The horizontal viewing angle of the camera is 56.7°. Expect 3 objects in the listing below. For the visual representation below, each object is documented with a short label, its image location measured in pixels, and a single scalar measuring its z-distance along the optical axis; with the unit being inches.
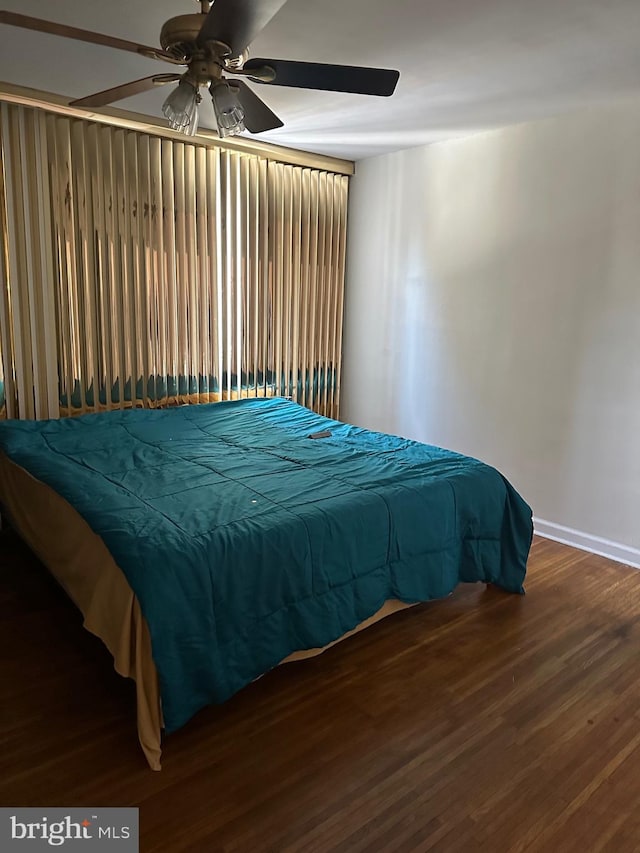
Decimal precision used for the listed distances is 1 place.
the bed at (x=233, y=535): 73.0
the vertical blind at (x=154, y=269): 131.2
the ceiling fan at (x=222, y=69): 62.4
